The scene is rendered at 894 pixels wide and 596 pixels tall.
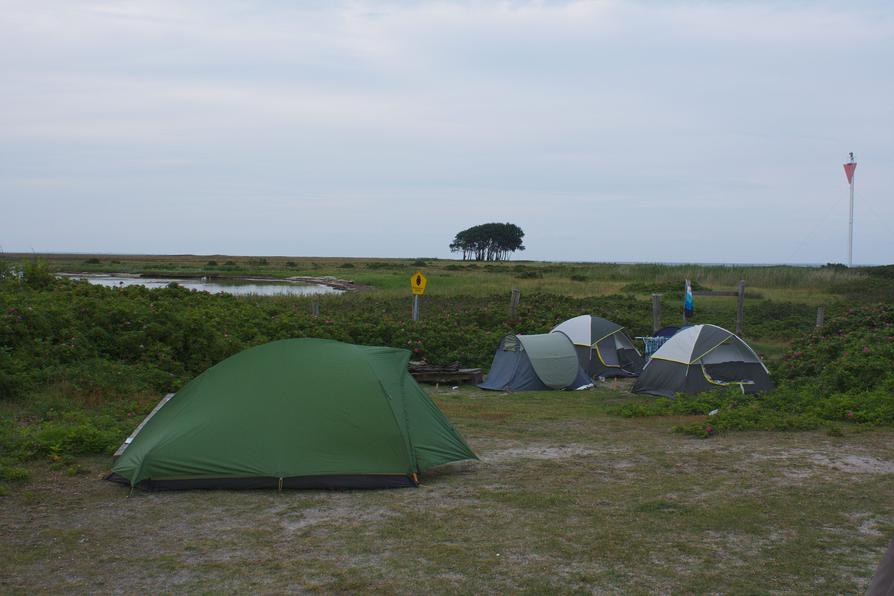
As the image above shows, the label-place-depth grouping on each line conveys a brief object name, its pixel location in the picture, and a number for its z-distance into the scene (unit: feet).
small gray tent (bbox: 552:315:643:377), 60.59
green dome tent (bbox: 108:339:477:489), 25.57
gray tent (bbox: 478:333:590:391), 54.08
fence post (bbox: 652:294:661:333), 70.18
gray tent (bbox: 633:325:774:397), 49.75
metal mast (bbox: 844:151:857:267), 121.29
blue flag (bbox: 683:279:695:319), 65.67
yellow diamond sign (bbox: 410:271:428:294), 66.33
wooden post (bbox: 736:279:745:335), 72.53
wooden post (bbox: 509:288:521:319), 74.84
